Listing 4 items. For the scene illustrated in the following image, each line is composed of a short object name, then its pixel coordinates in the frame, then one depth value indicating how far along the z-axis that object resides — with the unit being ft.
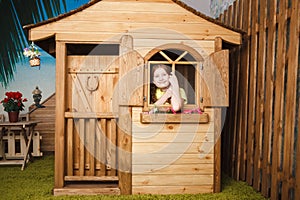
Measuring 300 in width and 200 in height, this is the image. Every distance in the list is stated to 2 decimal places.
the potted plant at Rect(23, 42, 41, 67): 14.39
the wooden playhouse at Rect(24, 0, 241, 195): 12.60
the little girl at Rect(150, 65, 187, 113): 12.71
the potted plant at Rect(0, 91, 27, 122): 18.97
